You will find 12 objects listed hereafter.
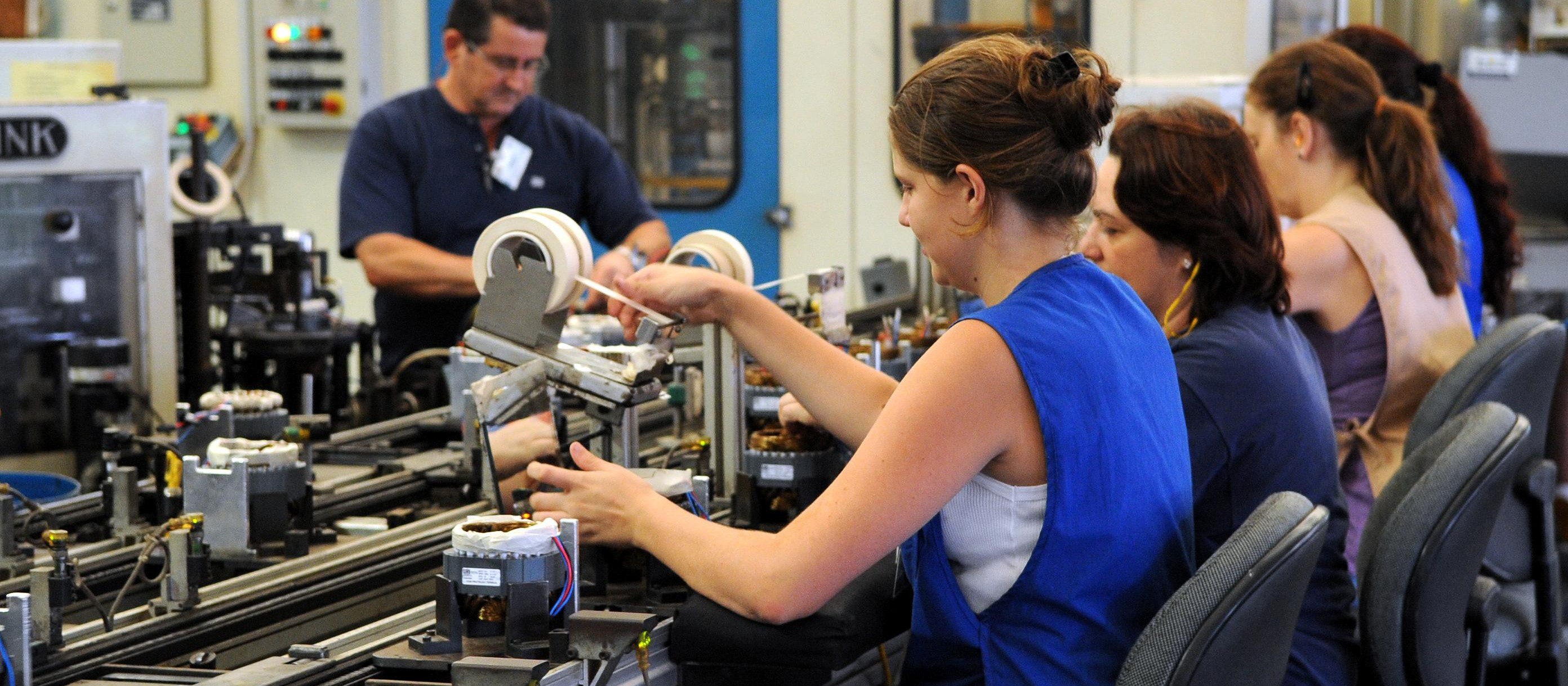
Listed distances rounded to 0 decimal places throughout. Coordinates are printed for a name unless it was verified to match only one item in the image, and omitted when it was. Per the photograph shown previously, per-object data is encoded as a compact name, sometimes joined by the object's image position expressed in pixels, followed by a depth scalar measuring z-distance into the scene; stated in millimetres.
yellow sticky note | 5231
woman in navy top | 3857
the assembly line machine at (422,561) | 3441
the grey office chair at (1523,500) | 4393
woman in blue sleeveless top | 3433
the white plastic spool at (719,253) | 4139
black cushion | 3494
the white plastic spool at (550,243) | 3727
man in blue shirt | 5534
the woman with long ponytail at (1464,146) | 5289
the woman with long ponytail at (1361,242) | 4569
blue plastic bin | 4248
